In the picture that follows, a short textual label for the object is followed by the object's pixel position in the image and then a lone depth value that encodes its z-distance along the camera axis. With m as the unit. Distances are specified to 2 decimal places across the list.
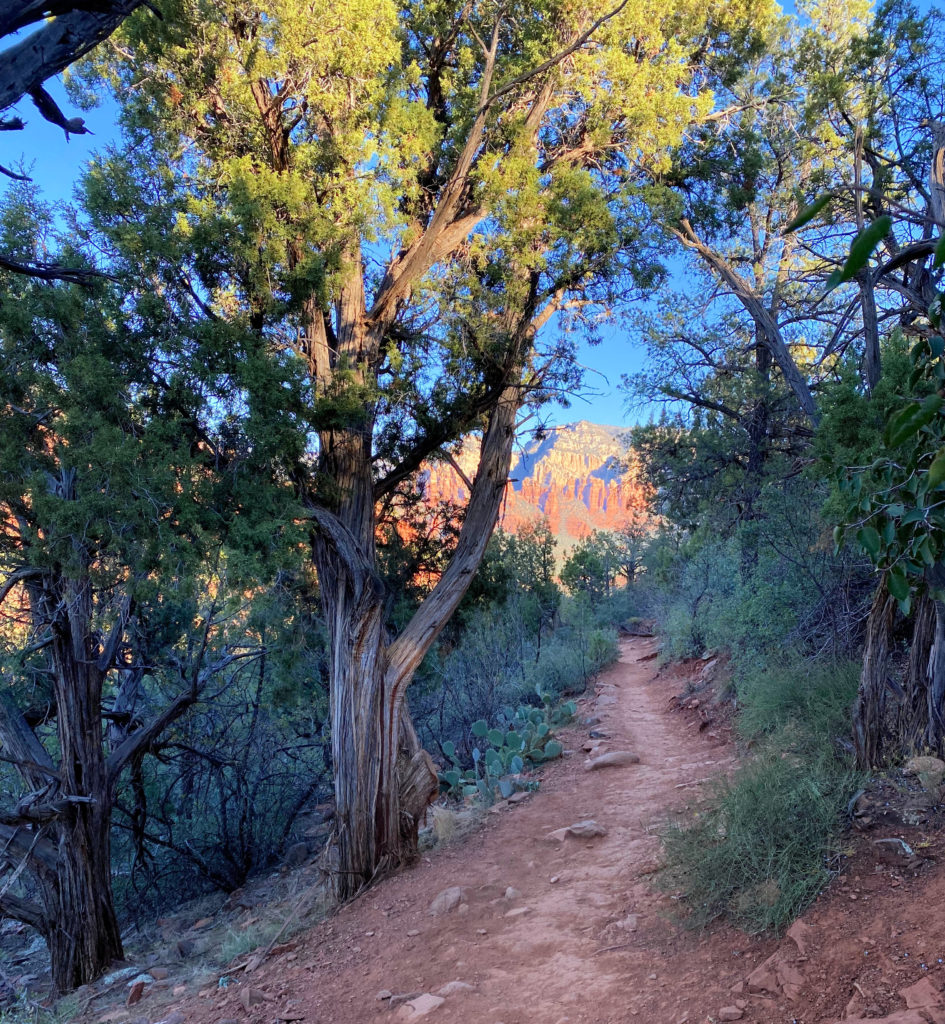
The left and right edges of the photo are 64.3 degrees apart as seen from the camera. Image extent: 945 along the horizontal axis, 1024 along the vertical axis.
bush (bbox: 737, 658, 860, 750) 5.95
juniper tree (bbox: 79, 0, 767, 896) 6.35
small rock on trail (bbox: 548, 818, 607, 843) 6.36
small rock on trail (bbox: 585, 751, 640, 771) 8.49
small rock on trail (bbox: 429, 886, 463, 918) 5.45
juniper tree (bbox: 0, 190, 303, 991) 5.29
